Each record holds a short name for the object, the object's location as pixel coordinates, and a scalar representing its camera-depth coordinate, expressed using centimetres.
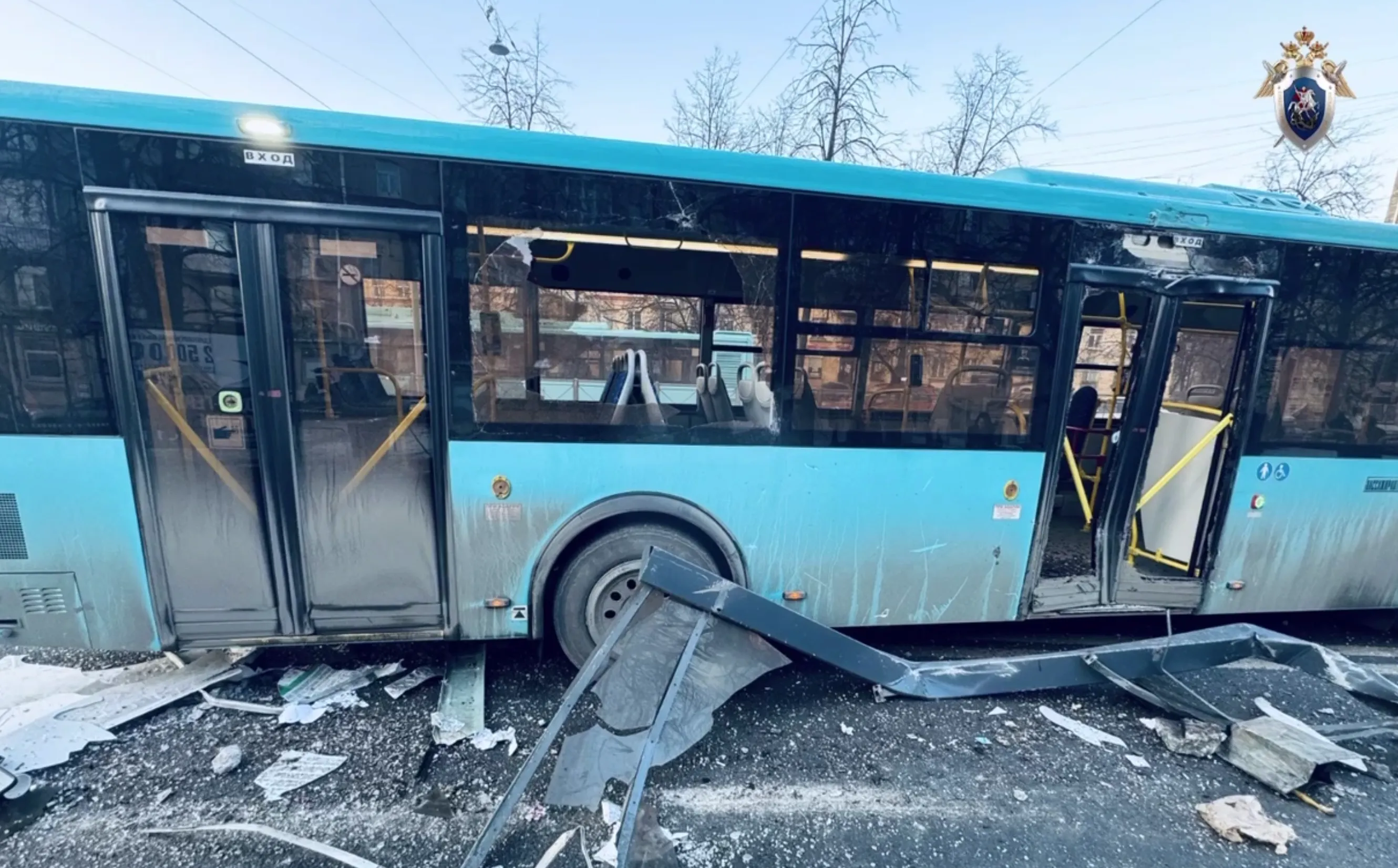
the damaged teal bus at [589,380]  264
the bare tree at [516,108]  1402
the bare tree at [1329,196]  1444
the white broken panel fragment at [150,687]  288
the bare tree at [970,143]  1406
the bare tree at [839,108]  1205
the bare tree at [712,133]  1474
